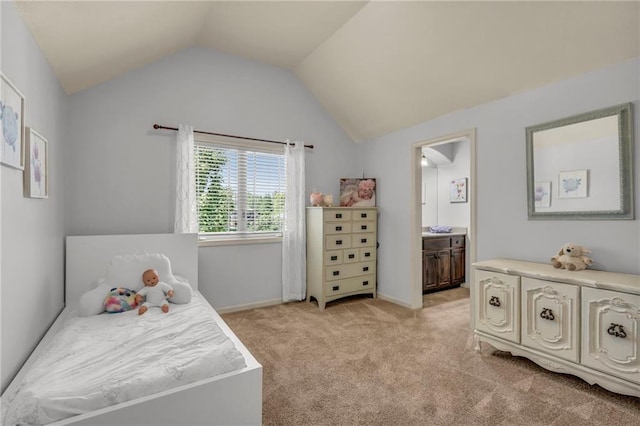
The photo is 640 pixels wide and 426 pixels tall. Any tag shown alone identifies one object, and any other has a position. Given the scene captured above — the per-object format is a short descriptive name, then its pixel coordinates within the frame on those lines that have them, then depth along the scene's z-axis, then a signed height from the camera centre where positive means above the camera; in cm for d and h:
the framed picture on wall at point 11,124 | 133 +41
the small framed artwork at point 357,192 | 426 +28
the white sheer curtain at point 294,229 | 391 -20
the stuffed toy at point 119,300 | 223 -62
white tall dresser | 377 -49
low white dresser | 187 -72
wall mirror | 219 +34
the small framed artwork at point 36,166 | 167 +27
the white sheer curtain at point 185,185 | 326 +29
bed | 121 -70
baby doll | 231 -58
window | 353 +28
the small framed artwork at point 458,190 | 495 +34
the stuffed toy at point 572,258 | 227 -34
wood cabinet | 441 -72
